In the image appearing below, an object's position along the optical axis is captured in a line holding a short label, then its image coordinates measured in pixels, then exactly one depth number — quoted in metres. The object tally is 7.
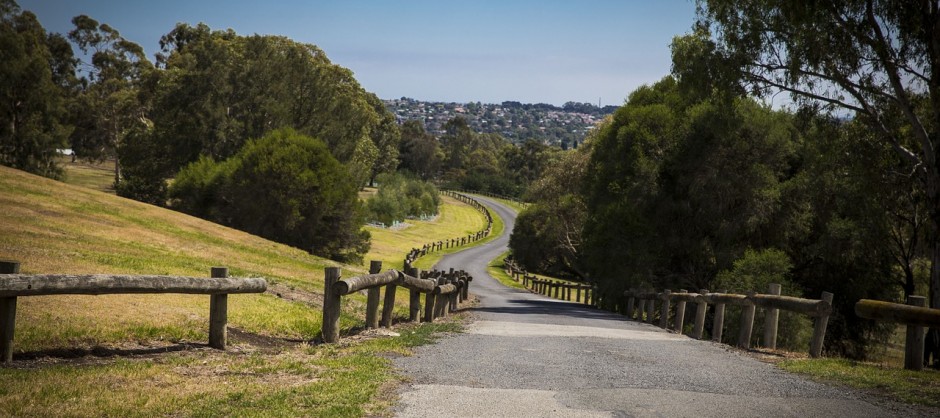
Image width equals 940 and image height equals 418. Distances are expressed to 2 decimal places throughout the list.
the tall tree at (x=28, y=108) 60.47
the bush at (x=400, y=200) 101.75
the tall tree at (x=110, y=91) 81.56
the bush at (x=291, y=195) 52.94
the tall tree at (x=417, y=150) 179.00
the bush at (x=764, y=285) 26.75
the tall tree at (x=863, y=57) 20.95
